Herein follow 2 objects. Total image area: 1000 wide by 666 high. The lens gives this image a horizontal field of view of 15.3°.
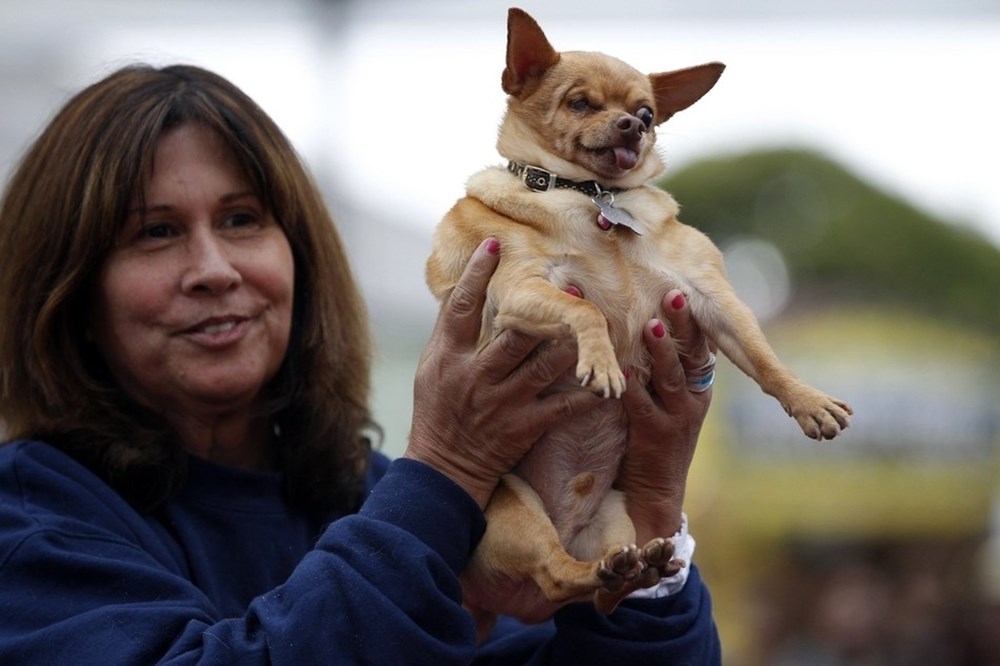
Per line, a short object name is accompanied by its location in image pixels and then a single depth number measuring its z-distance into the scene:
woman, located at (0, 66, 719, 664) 2.34
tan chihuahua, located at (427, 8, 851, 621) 2.43
